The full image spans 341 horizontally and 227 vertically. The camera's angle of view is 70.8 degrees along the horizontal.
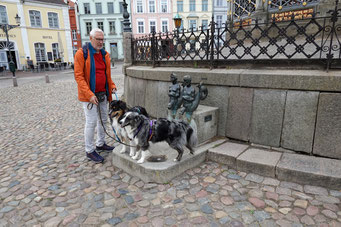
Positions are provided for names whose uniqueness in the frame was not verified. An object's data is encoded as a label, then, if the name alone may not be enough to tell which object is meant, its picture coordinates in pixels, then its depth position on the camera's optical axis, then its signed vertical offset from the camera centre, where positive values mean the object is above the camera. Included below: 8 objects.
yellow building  33.25 +4.29
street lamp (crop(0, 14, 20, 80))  21.06 -0.42
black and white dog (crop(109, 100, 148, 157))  4.18 -0.97
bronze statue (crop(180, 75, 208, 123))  4.59 -0.75
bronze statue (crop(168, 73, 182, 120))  4.69 -0.73
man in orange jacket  4.26 -0.43
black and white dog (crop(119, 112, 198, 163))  3.73 -1.17
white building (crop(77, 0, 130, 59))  48.91 +7.91
